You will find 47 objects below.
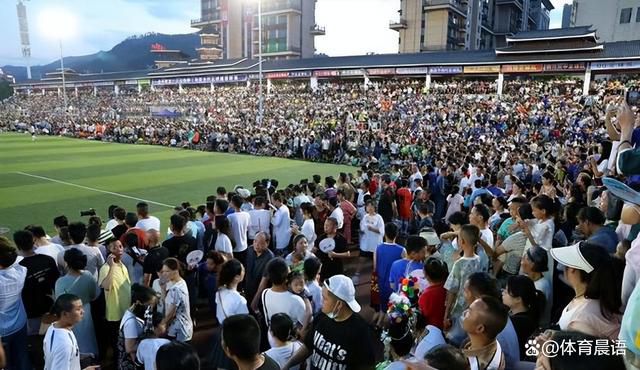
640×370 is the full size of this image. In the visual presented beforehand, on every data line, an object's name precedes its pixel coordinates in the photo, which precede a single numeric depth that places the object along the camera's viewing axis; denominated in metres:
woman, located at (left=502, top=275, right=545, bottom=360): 3.45
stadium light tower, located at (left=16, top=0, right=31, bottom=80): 103.69
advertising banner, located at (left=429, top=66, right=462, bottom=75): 37.92
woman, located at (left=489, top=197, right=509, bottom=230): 7.11
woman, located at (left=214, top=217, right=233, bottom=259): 6.53
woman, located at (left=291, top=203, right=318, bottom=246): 7.00
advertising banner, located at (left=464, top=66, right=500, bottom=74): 36.28
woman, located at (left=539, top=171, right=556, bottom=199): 8.13
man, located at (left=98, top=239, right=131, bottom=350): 4.93
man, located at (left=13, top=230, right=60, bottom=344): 4.93
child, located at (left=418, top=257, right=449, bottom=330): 3.96
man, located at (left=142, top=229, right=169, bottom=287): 5.37
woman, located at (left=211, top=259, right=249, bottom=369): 4.14
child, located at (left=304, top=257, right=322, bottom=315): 4.59
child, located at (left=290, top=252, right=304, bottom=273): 5.14
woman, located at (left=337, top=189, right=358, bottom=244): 8.77
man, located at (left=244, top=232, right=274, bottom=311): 5.49
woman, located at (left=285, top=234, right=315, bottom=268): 5.35
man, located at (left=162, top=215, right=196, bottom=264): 6.02
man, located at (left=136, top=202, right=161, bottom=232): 6.97
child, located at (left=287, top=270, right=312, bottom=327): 4.35
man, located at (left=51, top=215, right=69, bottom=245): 6.45
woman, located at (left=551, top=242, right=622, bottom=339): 2.83
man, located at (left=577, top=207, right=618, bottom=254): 4.45
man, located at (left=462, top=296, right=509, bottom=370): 2.76
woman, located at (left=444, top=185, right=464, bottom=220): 9.61
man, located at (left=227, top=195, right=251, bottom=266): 7.45
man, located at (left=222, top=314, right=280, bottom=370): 2.81
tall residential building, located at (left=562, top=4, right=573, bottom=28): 99.32
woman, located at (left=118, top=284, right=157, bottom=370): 3.98
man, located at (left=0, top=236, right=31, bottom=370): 4.42
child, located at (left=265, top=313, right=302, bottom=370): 3.41
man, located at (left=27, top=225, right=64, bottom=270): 5.63
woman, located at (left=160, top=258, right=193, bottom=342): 4.44
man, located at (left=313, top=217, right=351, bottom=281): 6.13
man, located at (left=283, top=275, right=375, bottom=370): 3.23
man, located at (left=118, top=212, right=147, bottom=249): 6.15
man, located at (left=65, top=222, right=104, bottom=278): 5.55
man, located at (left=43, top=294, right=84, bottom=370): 3.50
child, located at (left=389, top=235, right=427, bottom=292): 4.84
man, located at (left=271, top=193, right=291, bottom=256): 7.83
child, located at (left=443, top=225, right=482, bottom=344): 4.03
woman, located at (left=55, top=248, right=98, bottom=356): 4.70
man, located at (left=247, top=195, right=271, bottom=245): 8.09
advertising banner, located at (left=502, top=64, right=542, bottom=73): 34.62
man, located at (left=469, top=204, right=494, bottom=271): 5.67
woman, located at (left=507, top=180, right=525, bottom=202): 8.69
